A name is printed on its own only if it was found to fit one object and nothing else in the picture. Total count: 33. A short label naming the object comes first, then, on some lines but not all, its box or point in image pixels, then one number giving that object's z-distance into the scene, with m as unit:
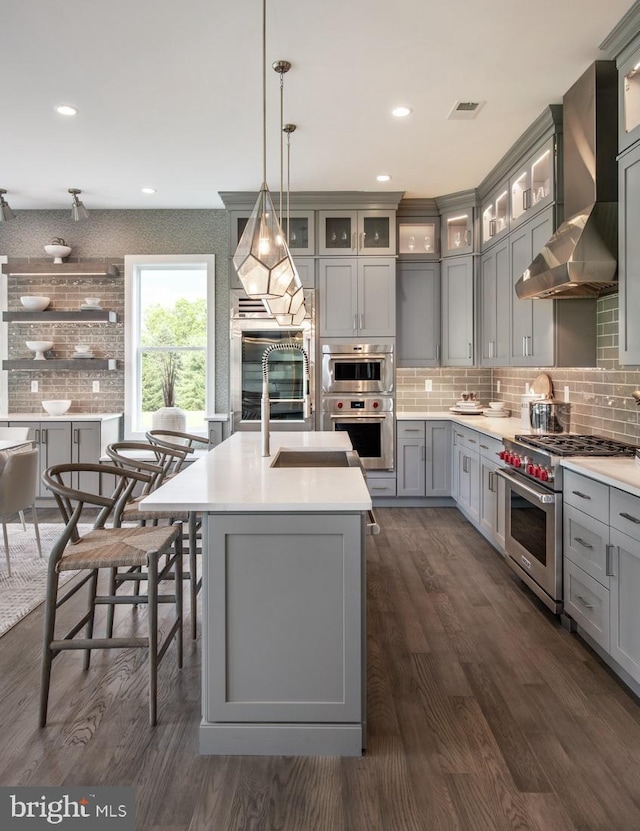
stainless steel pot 3.96
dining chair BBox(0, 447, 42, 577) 3.64
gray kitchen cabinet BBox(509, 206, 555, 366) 3.84
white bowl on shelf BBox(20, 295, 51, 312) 5.78
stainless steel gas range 3.02
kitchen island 1.99
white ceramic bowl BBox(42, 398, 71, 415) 5.73
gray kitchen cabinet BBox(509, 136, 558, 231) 3.79
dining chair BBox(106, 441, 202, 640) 2.82
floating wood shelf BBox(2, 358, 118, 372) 5.81
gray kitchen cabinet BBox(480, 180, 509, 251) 4.75
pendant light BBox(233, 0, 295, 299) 2.48
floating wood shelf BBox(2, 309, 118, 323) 5.79
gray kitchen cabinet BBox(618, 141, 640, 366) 2.76
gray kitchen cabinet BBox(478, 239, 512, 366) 4.70
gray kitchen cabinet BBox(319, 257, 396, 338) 5.48
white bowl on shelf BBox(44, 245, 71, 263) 5.75
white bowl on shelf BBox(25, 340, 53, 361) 5.80
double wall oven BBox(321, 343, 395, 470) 5.49
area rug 3.24
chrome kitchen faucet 2.95
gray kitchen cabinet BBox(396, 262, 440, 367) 5.79
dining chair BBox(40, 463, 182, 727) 2.16
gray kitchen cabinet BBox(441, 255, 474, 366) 5.49
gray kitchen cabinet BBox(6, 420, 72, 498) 5.50
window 6.00
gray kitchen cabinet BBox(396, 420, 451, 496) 5.53
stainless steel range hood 3.03
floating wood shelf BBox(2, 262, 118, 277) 5.75
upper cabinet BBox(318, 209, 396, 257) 5.48
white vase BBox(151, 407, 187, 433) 5.67
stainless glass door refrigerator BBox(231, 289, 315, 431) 5.41
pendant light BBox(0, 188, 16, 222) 5.33
